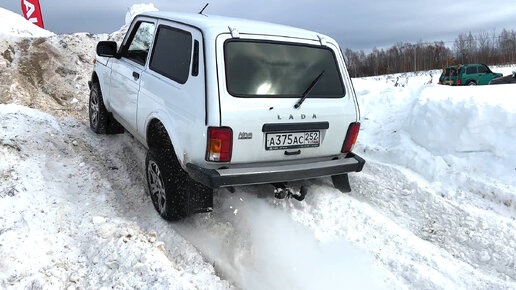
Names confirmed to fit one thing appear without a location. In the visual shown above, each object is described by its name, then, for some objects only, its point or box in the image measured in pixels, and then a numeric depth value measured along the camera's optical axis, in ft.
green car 70.23
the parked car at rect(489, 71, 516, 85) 44.11
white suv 9.73
